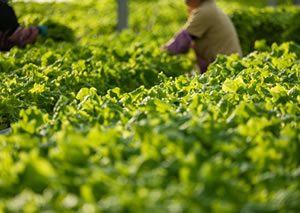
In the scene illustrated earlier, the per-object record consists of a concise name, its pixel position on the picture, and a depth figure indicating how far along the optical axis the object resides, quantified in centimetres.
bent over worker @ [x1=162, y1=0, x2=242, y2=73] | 1210
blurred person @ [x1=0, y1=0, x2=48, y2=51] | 1089
